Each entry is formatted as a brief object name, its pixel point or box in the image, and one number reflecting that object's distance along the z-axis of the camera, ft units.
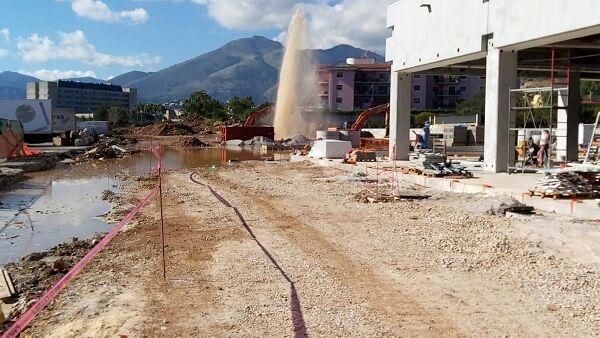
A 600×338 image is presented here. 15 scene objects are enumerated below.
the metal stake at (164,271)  28.54
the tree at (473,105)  333.87
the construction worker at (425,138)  123.13
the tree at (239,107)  420.44
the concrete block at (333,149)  112.47
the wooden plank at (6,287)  28.04
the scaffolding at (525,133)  64.39
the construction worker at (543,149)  74.54
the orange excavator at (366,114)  172.04
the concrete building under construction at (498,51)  59.31
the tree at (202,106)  439.22
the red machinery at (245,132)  208.33
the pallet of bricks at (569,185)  45.47
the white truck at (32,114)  182.80
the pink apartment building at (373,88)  419.95
